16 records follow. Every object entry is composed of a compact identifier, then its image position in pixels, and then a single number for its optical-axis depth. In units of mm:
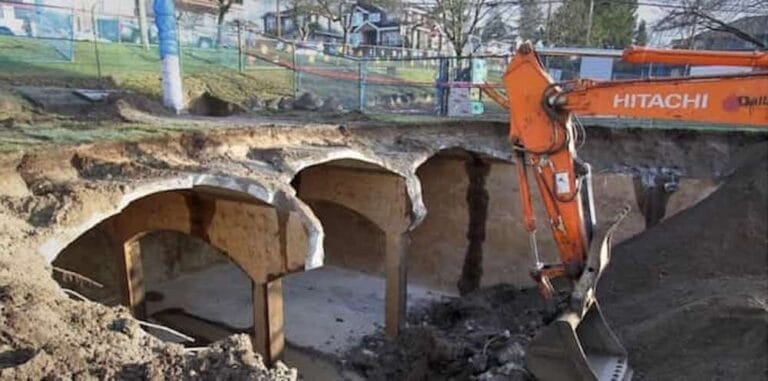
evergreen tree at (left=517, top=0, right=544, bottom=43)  28719
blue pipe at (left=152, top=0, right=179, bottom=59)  12055
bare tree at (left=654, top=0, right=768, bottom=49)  15094
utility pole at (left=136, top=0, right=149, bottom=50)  20266
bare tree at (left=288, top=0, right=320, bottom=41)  34750
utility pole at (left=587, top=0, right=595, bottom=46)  26038
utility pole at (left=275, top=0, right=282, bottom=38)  37128
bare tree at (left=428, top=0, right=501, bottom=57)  22109
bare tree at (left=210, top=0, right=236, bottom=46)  27453
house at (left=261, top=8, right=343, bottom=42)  37844
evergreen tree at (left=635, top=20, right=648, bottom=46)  27928
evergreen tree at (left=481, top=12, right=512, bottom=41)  27547
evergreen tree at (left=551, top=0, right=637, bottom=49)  29156
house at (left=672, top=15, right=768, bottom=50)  16031
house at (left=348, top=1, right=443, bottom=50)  37969
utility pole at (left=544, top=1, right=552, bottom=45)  29328
